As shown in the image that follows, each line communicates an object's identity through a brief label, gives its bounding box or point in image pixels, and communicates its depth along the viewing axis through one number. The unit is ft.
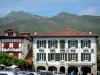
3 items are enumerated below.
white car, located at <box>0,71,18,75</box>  36.12
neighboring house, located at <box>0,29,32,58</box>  193.96
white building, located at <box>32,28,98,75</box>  182.20
